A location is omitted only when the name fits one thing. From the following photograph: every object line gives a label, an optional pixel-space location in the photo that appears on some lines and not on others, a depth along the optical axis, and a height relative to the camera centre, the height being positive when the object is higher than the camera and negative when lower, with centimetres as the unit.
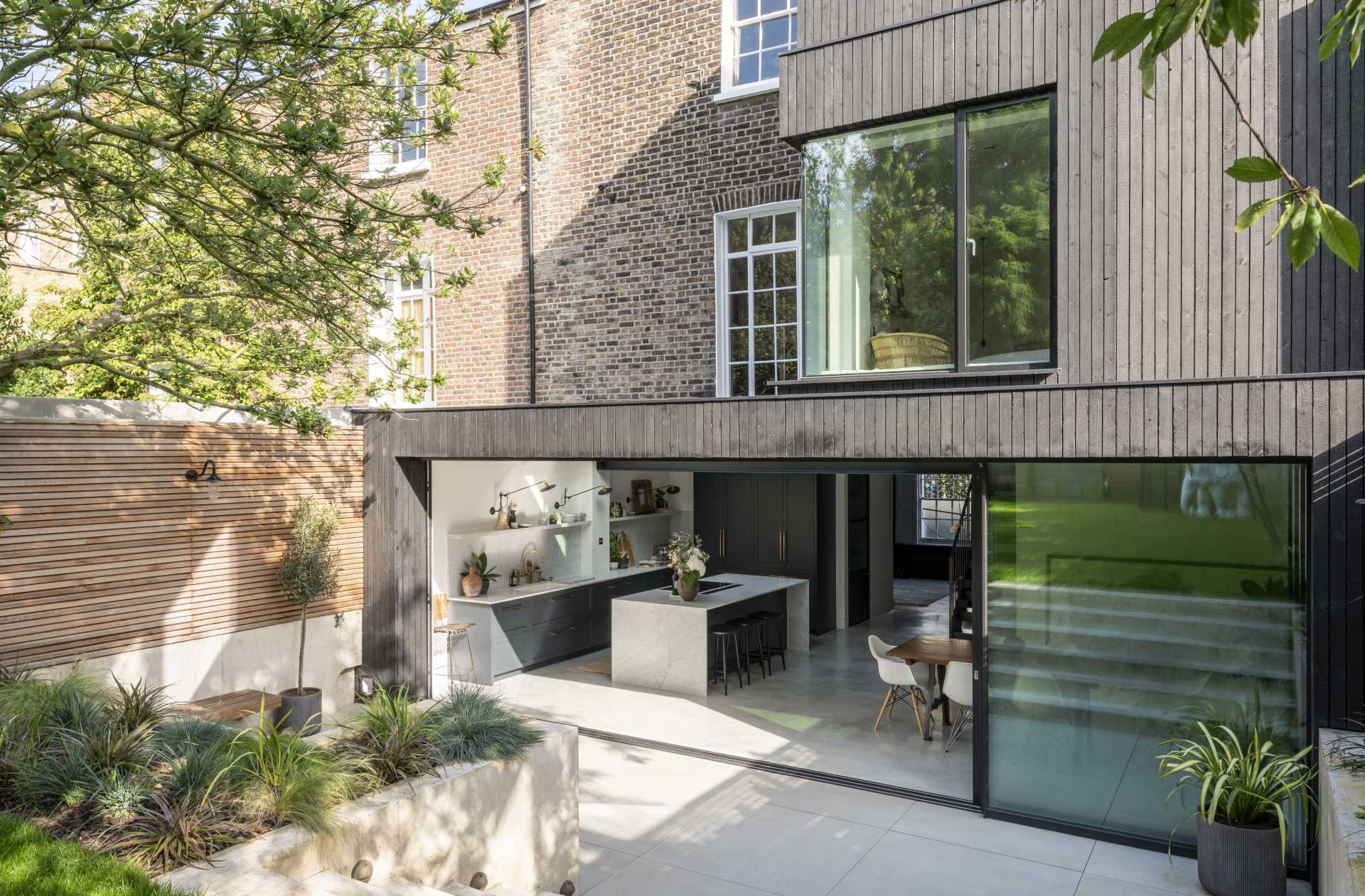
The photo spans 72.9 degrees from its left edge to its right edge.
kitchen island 991 -229
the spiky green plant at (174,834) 370 -166
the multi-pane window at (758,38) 837 +357
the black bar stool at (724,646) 981 -244
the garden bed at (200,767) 388 -161
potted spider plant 514 -224
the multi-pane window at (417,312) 1056 +139
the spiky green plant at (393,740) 475 -166
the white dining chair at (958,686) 777 -222
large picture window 630 +129
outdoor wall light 791 -38
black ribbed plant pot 513 -246
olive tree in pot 797 -125
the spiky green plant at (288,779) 410 -161
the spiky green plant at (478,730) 505 -171
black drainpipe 972 +231
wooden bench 695 -221
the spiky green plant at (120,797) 389 -157
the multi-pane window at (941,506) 1845 -164
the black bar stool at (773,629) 1093 -250
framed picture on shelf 1364 -101
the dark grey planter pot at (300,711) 790 -241
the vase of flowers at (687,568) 1032 -158
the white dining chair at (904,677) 829 -228
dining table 831 -211
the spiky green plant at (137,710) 489 -150
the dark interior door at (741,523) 1370 -144
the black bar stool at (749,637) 1048 -248
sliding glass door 565 -131
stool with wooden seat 993 -236
